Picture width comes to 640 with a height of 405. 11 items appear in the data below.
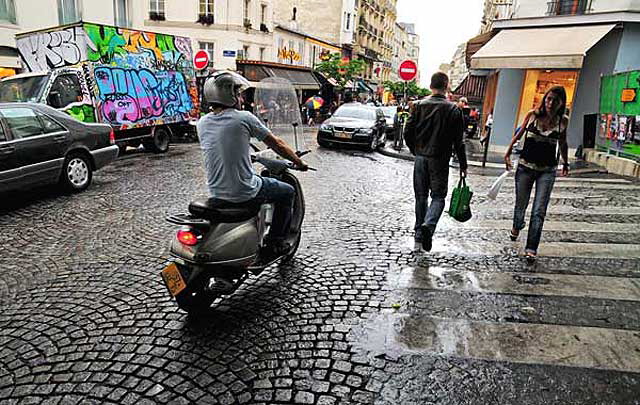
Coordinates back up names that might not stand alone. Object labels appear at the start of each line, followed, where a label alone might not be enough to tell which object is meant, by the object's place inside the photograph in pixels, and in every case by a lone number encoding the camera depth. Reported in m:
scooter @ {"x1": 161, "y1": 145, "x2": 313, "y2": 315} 3.40
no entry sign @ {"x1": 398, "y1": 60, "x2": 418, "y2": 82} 16.45
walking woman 4.82
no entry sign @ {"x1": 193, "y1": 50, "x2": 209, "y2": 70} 17.09
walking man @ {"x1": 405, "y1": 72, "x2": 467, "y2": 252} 5.05
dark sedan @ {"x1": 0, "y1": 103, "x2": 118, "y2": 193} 6.65
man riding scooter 3.53
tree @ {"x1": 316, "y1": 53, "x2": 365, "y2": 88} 39.12
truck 10.25
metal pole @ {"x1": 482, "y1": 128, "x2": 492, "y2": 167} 12.63
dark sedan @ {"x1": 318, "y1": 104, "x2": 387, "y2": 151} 15.05
